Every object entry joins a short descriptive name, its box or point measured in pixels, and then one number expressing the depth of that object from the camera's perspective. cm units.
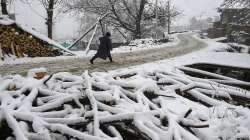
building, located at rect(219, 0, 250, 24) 1717
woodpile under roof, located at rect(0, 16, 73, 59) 1521
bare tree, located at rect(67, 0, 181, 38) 3075
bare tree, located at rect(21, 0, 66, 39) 2342
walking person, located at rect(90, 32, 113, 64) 1430
